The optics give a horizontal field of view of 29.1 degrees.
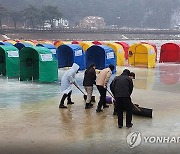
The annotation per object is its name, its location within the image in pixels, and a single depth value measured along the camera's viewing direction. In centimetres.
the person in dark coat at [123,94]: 812
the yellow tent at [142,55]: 2358
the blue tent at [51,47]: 2141
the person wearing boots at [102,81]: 982
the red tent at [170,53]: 2766
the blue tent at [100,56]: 2017
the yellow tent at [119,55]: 2512
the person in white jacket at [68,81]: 1040
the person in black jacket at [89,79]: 1023
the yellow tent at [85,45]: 2589
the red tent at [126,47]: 2964
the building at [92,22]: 16101
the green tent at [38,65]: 1566
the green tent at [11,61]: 1736
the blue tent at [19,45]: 2227
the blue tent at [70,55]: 2102
